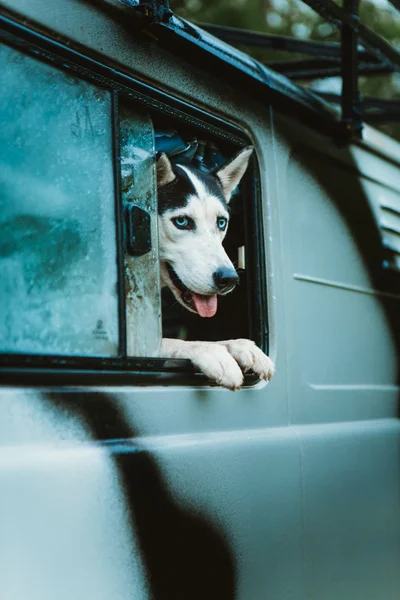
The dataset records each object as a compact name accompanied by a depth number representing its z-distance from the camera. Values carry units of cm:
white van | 177
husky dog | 245
